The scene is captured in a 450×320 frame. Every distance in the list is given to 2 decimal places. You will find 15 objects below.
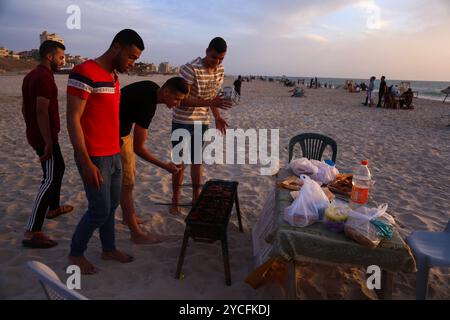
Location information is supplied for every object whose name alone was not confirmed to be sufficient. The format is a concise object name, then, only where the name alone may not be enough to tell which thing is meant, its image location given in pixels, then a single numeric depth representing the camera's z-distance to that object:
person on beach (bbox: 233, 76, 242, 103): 19.94
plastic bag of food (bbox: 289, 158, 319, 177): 3.28
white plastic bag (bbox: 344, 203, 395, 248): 2.08
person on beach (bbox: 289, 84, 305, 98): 27.48
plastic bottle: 2.60
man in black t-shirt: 3.02
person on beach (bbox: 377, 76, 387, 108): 18.77
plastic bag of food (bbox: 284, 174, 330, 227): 2.29
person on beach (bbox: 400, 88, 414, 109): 19.57
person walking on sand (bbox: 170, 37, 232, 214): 3.96
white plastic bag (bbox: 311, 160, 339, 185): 3.17
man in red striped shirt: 2.30
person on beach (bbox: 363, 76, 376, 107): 18.03
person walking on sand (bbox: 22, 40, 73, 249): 3.17
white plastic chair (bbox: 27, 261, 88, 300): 1.27
